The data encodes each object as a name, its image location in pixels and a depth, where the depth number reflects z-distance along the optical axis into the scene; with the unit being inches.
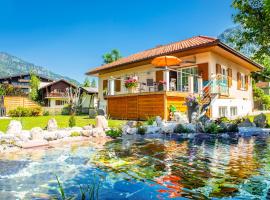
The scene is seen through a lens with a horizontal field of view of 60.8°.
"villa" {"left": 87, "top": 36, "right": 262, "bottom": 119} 526.6
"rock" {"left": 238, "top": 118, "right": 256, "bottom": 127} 416.2
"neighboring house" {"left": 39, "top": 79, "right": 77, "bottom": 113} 1619.1
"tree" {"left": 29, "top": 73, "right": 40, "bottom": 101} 1612.9
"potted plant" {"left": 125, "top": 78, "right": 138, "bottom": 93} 577.6
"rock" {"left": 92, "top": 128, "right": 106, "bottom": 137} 352.3
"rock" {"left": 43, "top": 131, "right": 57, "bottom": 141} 311.1
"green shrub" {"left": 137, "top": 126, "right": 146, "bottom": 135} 375.6
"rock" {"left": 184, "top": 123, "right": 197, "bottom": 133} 381.4
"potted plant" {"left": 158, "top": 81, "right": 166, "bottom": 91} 602.9
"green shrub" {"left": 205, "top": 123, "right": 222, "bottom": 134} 374.9
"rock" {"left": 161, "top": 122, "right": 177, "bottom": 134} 378.6
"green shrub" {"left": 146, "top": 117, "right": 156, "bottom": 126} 432.5
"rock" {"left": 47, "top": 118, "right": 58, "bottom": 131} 361.5
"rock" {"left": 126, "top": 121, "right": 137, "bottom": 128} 398.5
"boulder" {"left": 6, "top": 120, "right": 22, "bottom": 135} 317.7
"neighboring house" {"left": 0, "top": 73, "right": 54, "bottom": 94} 1727.9
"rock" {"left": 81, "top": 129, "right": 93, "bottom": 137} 346.9
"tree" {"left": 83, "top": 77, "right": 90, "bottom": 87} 1825.8
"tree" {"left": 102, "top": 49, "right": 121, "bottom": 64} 1485.0
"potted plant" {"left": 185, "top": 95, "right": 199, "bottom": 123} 426.0
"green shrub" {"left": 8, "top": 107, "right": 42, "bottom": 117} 773.9
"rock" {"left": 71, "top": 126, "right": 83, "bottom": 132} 361.4
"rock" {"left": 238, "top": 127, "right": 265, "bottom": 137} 376.2
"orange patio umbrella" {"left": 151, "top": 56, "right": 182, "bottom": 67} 527.0
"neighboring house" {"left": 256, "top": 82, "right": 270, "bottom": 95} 1745.0
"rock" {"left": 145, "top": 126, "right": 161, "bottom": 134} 380.5
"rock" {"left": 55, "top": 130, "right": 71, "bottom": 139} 321.1
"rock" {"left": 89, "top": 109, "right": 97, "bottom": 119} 650.8
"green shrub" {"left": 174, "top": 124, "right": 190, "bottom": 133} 377.1
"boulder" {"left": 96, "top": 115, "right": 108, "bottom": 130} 382.6
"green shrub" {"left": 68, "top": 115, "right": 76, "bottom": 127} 390.1
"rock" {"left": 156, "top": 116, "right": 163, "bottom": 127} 403.5
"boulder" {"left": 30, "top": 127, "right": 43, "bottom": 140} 298.5
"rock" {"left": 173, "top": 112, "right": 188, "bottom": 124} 453.2
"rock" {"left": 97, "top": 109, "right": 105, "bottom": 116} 618.8
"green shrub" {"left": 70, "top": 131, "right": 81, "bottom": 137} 337.0
